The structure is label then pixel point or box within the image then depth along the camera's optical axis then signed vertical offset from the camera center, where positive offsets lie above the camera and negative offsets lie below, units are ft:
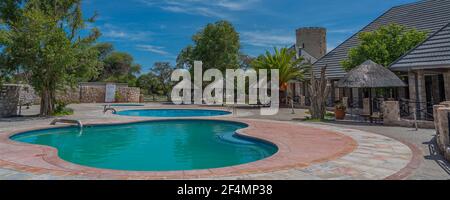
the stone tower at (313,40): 146.10 +39.67
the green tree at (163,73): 168.04 +24.87
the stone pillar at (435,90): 53.83 +4.23
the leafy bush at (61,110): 59.70 -0.18
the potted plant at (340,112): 47.83 -0.36
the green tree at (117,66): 190.49 +32.94
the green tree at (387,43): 53.16 +13.94
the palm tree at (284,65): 82.43 +14.26
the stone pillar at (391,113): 39.60 -0.42
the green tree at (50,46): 48.80 +12.57
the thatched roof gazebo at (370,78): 43.09 +5.44
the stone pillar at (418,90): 43.83 +3.40
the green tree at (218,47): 109.70 +27.06
